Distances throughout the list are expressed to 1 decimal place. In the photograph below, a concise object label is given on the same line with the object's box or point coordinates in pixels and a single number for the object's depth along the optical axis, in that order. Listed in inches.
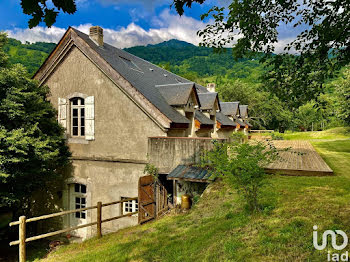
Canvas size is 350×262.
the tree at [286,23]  214.4
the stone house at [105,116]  443.5
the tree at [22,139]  362.6
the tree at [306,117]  1900.8
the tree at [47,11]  100.7
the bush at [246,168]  227.3
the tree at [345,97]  717.3
